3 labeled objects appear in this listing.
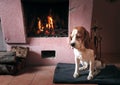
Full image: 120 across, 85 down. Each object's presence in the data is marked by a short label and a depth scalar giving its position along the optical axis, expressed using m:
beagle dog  1.91
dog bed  2.01
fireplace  2.56
